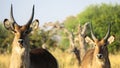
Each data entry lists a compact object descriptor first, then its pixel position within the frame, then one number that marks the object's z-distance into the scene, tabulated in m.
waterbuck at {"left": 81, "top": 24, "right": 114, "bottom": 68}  21.97
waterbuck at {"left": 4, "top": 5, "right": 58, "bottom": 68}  18.36
